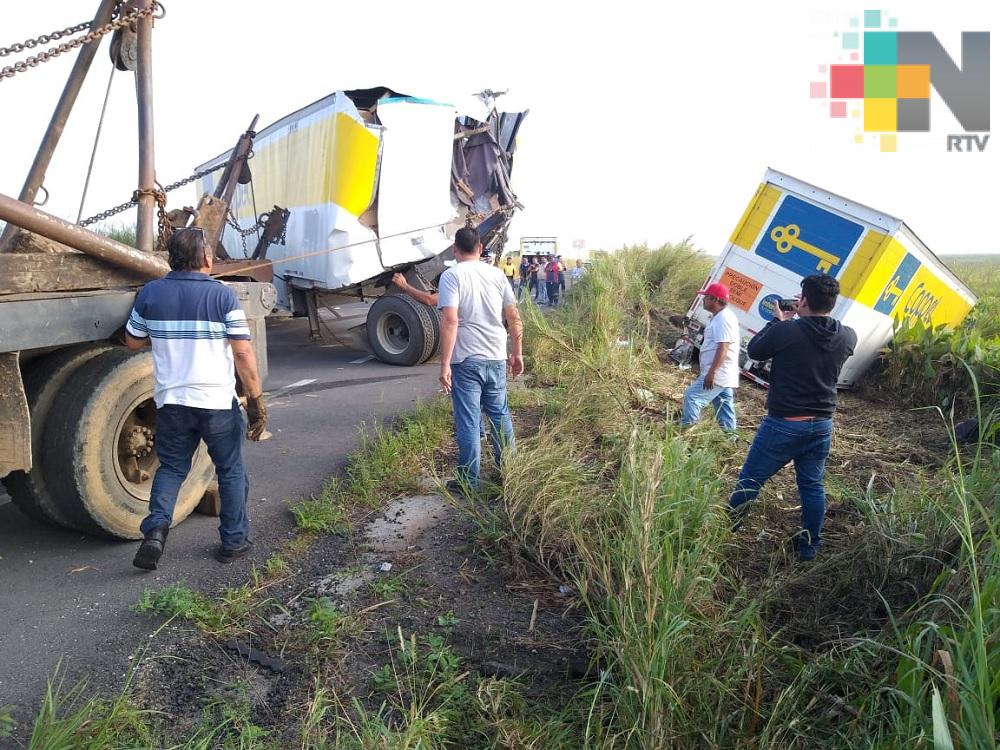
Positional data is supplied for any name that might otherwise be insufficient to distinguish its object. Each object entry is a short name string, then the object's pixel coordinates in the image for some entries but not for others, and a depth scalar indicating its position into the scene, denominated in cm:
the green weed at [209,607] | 282
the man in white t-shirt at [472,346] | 413
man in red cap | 510
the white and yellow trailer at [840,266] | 735
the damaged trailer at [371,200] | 801
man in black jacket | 354
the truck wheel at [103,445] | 333
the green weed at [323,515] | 381
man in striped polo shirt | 326
